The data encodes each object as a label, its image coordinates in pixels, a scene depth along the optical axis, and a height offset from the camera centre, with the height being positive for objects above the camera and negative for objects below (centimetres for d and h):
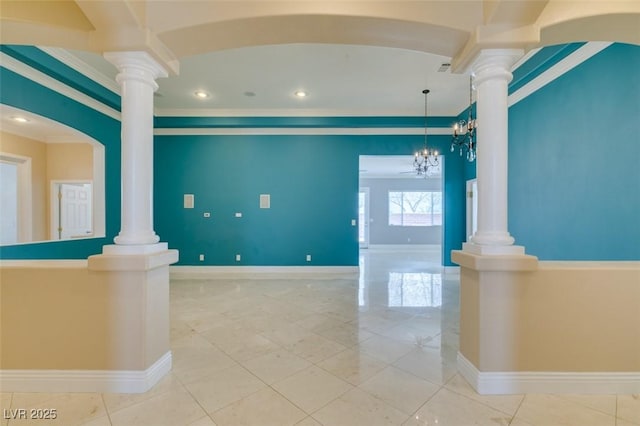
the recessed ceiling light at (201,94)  471 +204
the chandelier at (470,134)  358 +106
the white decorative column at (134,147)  203 +49
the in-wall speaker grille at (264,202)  598 +21
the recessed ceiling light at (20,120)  444 +152
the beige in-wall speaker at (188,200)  596 +25
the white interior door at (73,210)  570 +4
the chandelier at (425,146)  469 +138
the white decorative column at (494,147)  201 +47
